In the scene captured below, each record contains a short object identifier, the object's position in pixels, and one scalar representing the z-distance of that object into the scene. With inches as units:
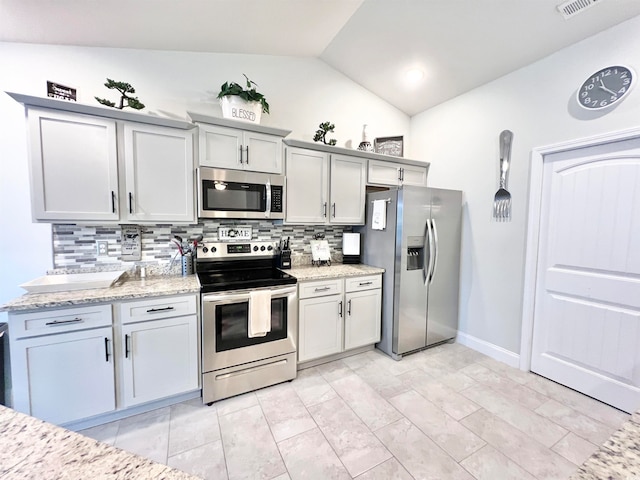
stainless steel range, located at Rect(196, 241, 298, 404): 80.2
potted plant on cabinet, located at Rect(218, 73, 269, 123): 90.2
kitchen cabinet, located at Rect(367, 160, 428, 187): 121.3
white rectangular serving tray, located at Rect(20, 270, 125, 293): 69.7
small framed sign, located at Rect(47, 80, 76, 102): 70.1
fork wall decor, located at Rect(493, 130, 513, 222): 102.8
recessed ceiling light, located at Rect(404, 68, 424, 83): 111.7
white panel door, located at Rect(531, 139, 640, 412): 77.9
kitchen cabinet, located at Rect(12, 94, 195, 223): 70.5
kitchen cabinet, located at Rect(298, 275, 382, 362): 97.8
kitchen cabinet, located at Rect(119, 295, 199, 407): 72.9
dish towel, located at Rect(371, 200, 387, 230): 110.3
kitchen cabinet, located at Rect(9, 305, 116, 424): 63.6
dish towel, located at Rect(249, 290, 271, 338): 83.4
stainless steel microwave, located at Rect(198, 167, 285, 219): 88.3
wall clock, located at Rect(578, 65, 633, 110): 76.1
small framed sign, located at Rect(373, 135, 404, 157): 128.6
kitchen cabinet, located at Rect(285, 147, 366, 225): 103.8
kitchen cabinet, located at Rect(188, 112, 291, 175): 87.8
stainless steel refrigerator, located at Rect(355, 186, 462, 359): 105.7
